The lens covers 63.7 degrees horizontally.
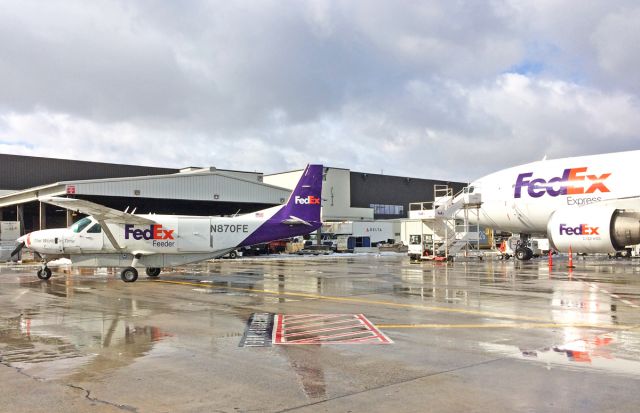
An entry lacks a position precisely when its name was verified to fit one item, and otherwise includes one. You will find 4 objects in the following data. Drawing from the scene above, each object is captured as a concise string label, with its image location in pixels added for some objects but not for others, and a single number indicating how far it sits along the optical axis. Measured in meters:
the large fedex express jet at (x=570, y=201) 19.20
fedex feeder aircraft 21.56
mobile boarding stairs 31.40
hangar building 46.50
